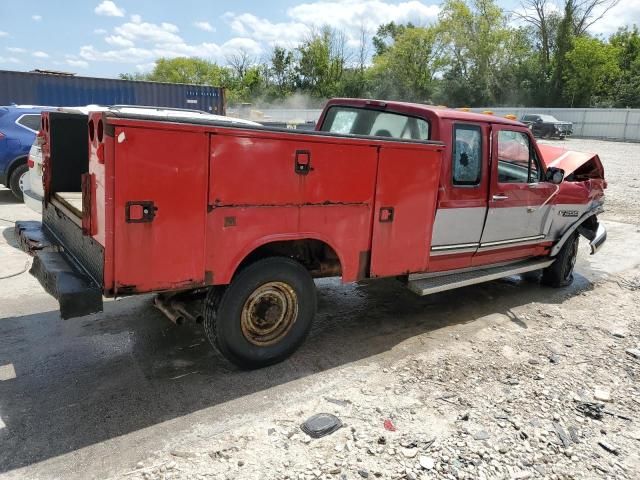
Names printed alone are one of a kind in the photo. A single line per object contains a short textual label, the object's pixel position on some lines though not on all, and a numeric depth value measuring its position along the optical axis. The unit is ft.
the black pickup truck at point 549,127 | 116.88
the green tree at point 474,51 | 190.39
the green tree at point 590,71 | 155.94
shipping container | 52.95
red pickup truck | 10.25
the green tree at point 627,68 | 150.61
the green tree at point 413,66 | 215.72
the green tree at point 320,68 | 224.12
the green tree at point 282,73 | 228.02
